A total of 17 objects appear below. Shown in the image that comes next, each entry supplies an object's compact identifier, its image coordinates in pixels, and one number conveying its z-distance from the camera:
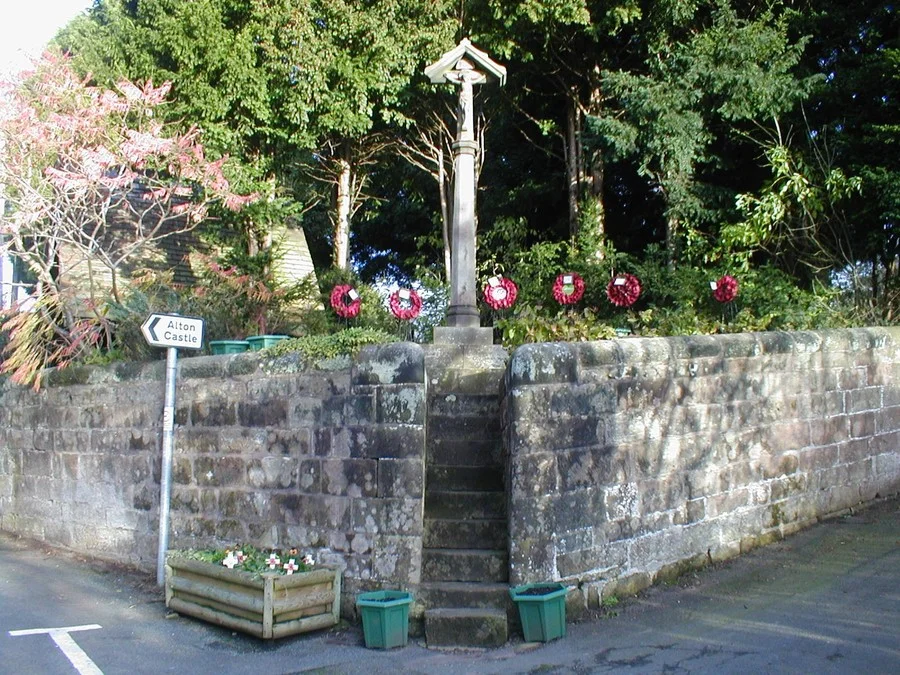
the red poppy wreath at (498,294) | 10.34
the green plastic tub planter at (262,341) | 7.65
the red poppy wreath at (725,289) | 10.35
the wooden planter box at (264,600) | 5.93
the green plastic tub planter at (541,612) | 5.68
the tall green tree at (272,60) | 12.80
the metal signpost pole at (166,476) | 7.45
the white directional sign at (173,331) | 7.29
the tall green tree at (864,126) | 11.59
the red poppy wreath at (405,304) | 9.85
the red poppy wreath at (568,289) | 11.09
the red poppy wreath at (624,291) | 11.16
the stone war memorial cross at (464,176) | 9.05
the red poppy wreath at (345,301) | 9.84
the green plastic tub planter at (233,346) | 8.06
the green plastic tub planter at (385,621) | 5.69
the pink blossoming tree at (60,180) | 9.86
